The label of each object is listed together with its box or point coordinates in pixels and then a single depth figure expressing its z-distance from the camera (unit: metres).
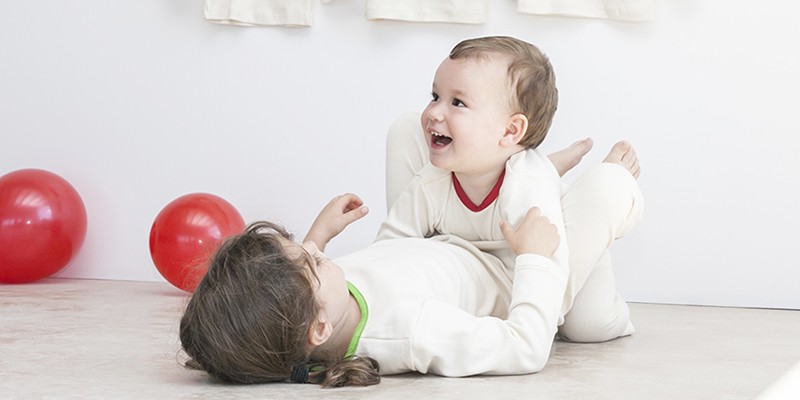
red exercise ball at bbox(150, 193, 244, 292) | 2.61
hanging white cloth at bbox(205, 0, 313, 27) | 2.85
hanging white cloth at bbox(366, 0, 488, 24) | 2.72
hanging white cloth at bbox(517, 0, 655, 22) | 2.63
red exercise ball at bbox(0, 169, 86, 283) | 2.72
